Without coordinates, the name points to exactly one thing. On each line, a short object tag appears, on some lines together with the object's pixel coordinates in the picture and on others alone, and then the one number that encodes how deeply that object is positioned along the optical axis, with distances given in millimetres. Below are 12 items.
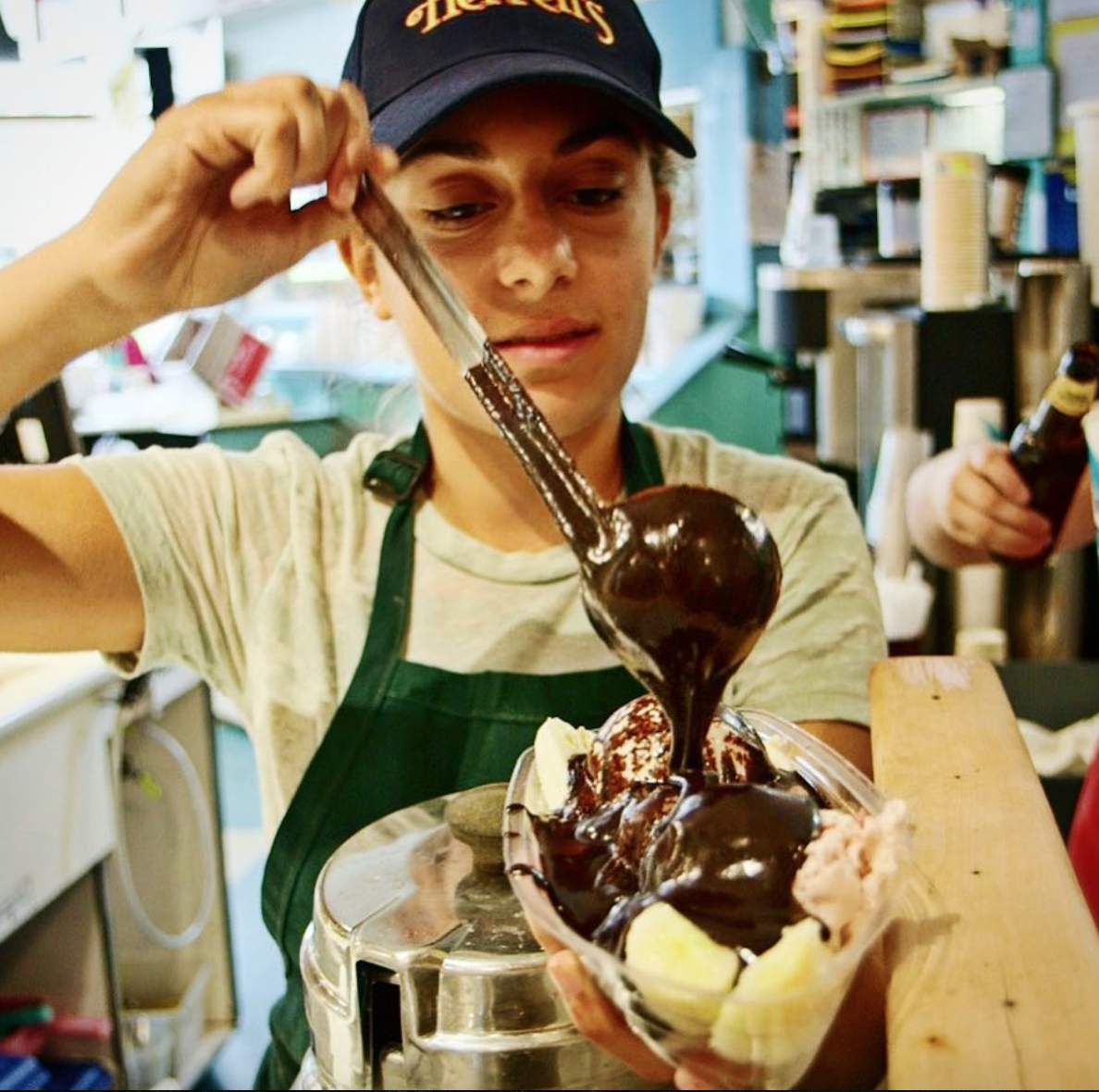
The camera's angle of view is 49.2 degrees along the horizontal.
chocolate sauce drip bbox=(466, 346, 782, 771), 619
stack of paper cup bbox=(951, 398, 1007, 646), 2338
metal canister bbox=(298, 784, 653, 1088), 590
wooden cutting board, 446
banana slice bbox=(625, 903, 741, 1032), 451
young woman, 892
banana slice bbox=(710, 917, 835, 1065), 447
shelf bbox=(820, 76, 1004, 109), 4918
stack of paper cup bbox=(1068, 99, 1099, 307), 2312
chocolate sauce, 482
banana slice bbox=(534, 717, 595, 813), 655
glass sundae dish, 456
